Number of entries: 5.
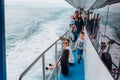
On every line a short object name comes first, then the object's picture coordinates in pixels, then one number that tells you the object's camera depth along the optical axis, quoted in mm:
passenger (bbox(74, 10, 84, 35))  3338
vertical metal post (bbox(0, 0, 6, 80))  726
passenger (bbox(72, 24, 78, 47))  3154
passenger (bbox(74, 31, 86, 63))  2426
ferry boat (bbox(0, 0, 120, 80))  730
